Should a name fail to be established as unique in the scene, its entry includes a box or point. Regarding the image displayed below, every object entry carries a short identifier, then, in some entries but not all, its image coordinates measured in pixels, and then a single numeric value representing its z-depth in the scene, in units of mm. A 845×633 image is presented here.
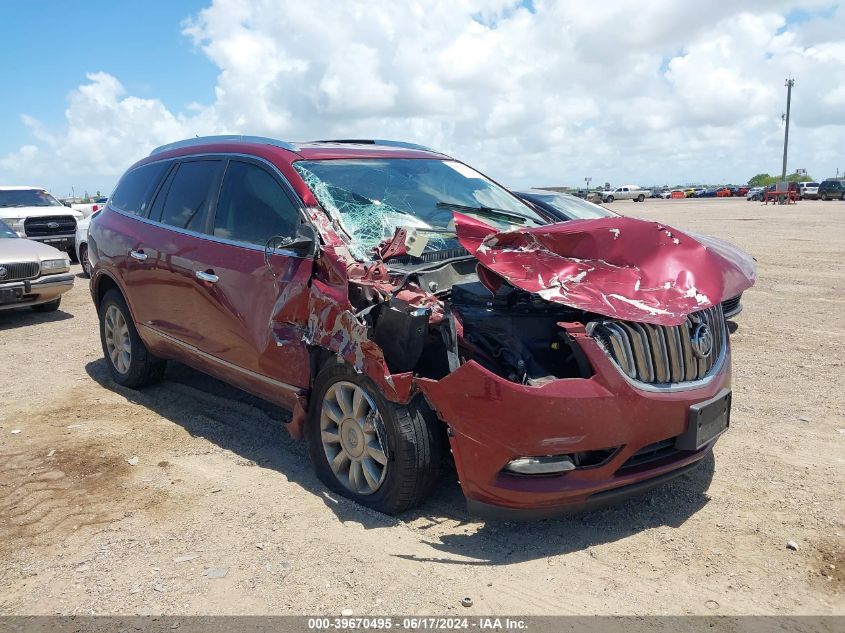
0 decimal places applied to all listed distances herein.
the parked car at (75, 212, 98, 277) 13797
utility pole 78062
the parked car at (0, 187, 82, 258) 16078
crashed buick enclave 3131
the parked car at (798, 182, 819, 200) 52212
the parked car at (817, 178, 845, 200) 48844
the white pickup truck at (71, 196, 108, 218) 18400
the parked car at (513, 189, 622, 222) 8984
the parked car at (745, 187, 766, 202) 56312
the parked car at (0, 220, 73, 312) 9102
